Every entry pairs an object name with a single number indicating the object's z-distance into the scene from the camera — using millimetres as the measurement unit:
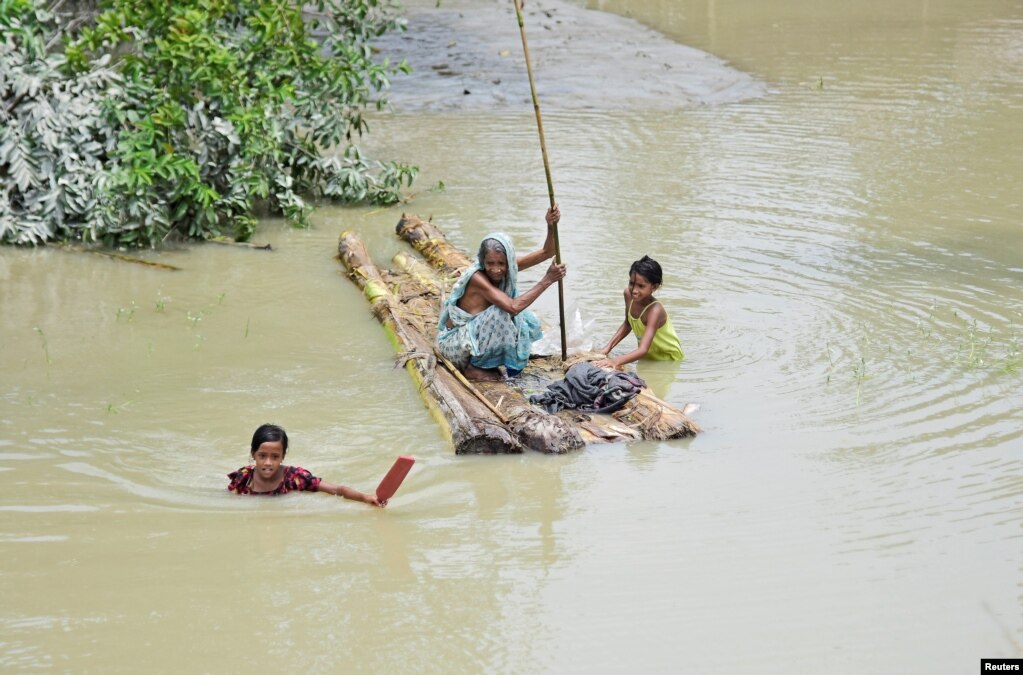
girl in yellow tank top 13531
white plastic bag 14211
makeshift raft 11211
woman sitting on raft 12773
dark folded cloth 12117
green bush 17437
